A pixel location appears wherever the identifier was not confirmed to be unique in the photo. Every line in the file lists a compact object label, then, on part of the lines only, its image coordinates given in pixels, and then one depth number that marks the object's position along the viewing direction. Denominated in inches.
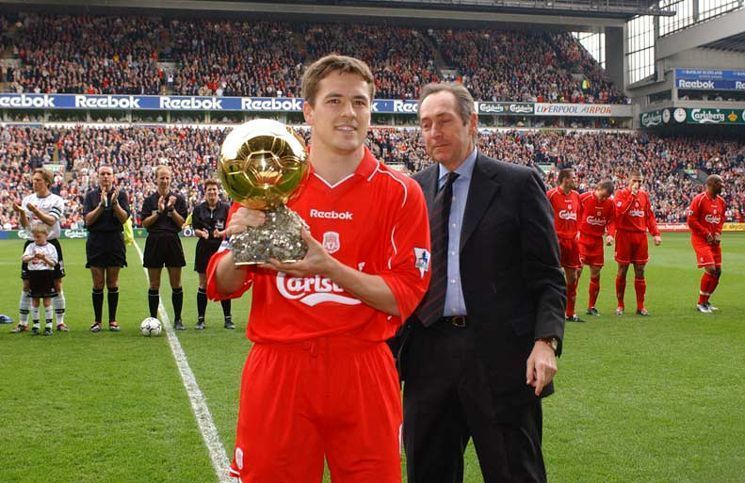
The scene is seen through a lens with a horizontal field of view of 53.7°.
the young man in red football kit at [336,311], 89.7
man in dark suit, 109.3
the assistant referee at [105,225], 365.1
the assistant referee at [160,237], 376.5
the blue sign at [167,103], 1609.3
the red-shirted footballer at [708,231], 445.1
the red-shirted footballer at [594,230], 445.1
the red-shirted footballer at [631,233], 446.9
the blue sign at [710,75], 1891.0
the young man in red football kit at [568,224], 419.5
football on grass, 367.2
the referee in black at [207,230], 389.4
